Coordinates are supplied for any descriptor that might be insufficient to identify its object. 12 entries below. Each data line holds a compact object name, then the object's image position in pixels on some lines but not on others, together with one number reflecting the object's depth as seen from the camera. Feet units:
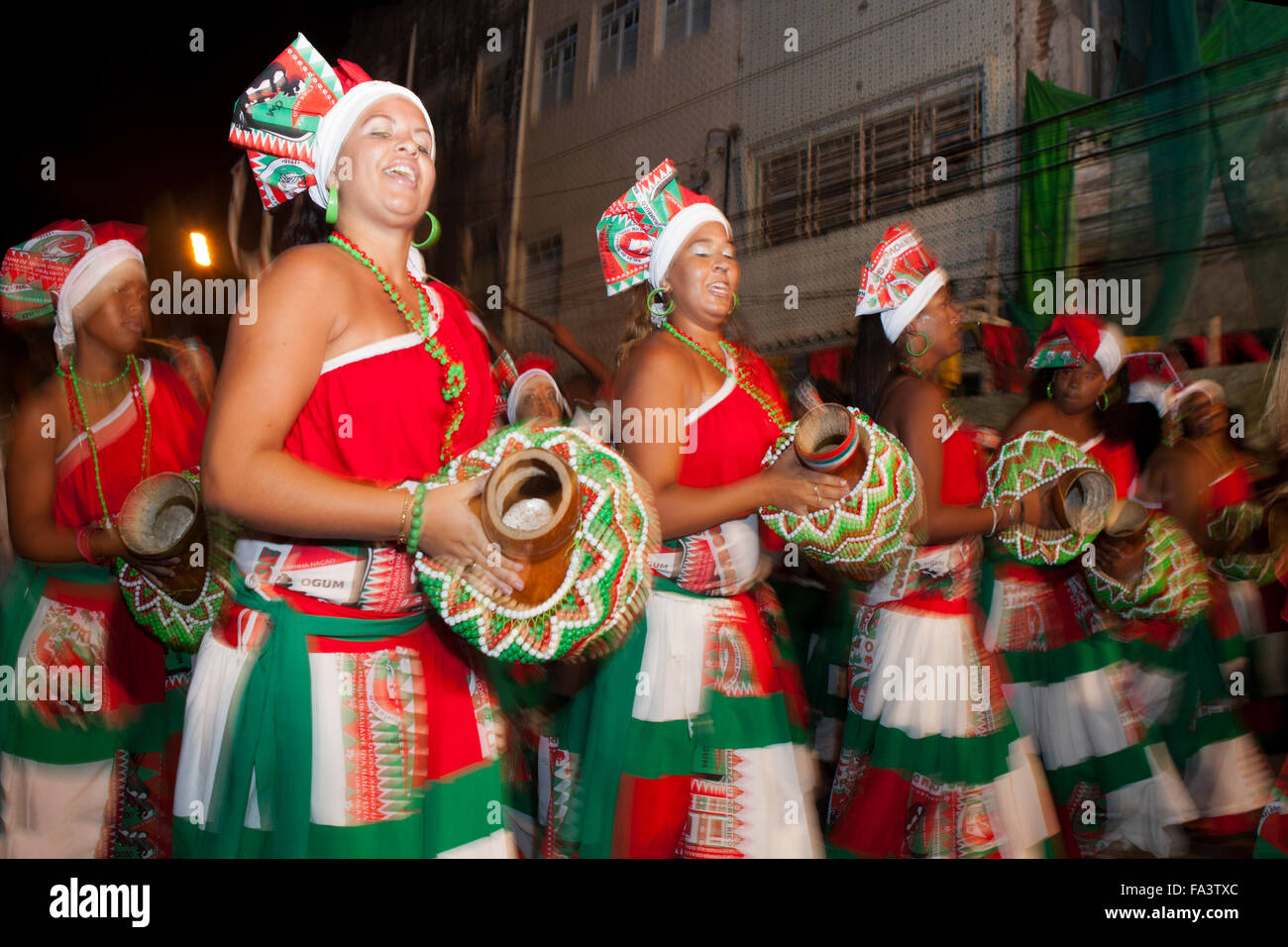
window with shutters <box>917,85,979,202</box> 16.40
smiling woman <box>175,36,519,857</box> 4.98
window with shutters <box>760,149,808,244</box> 15.96
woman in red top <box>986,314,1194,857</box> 11.92
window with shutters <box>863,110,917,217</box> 16.01
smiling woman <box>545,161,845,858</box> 7.50
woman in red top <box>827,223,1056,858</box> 9.57
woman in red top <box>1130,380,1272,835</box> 13.33
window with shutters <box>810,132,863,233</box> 15.78
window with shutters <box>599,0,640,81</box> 13.96
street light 12.44
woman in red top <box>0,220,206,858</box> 9.09
